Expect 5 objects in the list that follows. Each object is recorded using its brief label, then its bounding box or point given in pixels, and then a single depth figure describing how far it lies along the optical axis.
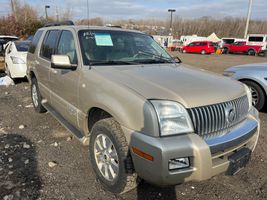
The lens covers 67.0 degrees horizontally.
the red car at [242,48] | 28.03
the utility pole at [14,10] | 23.89
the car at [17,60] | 6.43
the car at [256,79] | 4.33
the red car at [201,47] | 29.32
